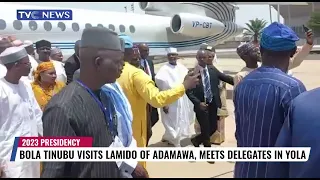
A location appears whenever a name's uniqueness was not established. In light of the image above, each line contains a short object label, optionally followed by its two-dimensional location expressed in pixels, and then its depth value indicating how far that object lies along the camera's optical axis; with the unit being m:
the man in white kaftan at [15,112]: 2.12
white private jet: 9.36
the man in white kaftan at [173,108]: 4.30
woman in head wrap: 2.82
